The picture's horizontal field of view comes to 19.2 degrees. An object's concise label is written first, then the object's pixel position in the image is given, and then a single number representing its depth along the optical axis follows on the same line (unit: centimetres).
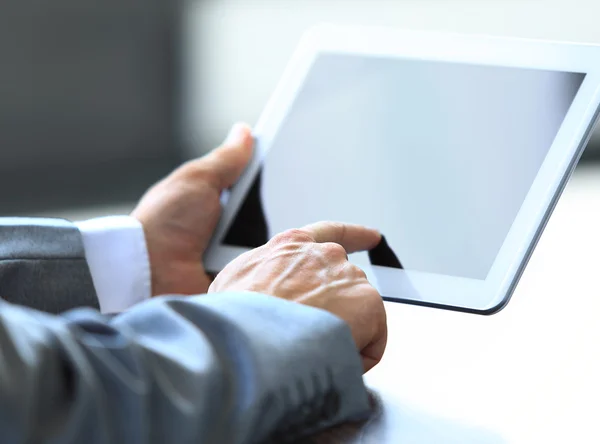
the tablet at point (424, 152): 102
